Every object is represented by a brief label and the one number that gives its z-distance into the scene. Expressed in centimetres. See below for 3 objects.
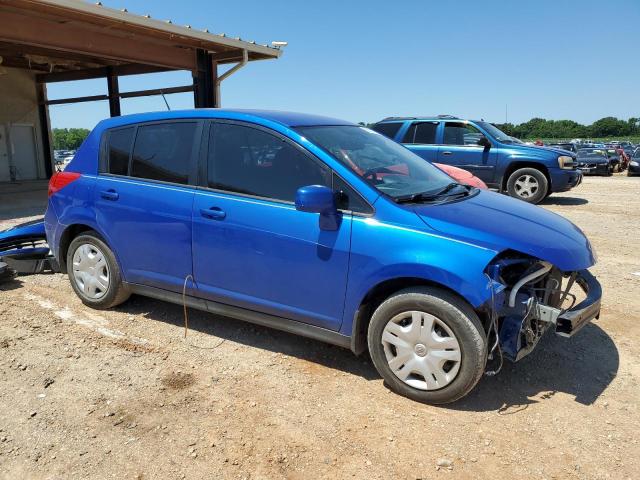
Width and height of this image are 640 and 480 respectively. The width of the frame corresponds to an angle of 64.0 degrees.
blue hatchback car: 296
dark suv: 1127
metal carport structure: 930
